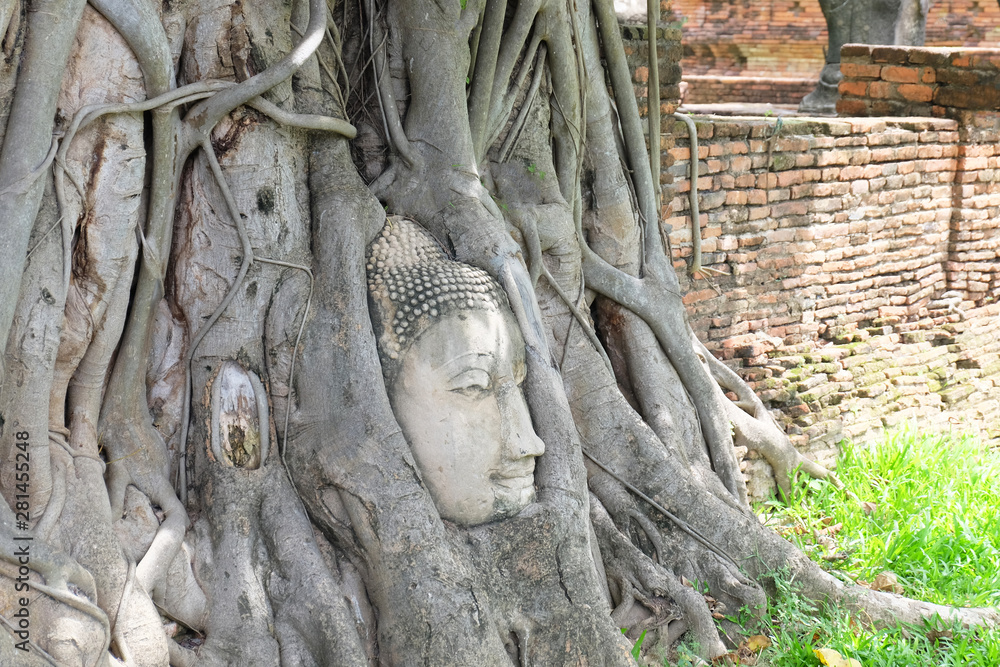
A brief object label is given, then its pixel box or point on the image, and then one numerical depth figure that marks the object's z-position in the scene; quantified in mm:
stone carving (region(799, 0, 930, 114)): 10891
